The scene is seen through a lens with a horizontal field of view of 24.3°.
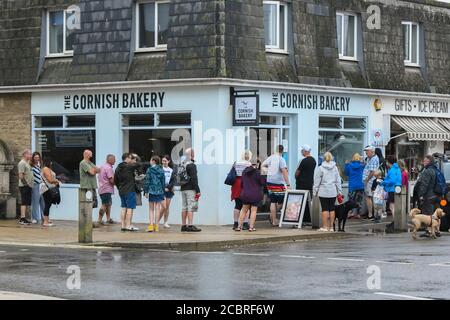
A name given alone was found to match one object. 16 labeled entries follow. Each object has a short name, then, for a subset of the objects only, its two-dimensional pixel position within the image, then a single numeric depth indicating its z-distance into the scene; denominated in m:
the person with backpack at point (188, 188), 23.34
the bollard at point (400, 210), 24.88
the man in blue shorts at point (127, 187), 23.77
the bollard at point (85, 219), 21.08
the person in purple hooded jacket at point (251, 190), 23.50
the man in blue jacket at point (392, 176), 26.11
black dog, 24.34
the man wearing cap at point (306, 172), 25.69
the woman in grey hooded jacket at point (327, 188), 24.05
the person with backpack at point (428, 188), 23.98
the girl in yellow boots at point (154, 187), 23.67
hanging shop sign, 25.55
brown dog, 22.31
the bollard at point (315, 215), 24.73
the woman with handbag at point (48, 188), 26.05
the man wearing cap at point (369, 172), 28.42
